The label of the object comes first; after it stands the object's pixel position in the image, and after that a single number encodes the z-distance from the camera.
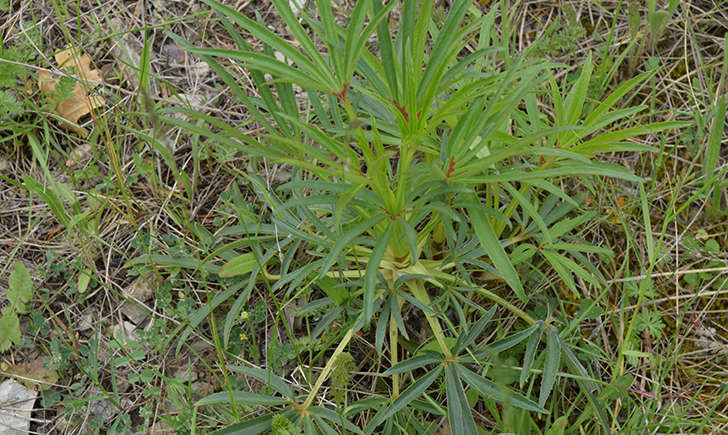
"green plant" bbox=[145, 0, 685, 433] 1.32
